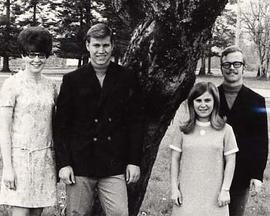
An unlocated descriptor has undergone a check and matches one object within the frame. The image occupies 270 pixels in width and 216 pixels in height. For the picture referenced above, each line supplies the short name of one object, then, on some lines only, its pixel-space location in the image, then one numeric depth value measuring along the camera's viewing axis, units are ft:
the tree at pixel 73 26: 154.92
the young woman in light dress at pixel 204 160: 13.01
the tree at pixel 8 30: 171.42
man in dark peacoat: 12.67
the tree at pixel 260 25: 161.27
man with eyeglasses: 13.85
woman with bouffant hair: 12.55
